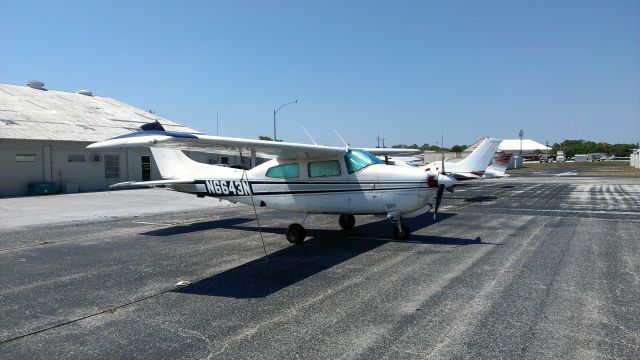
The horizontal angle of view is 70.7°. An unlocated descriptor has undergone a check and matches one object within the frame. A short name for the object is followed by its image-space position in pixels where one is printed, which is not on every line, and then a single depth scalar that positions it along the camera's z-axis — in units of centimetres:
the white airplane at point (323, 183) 997
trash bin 2705
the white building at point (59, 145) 2700
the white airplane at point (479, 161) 2191
